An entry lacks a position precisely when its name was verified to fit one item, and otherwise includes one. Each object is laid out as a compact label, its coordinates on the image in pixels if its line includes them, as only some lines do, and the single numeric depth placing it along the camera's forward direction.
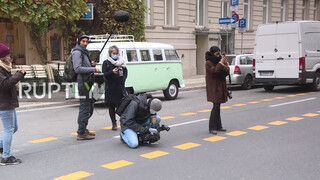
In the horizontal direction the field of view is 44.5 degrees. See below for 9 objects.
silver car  16.47
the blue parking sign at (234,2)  19.32
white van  14.50
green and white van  11.60
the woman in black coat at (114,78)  7.82
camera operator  6.50
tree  13.44
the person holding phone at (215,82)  7.49
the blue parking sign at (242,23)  20.91
